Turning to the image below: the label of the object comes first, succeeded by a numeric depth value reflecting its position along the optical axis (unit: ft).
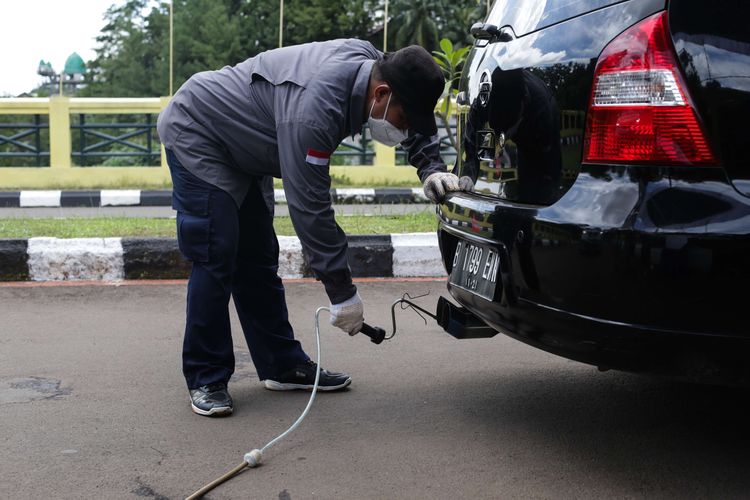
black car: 6.98
